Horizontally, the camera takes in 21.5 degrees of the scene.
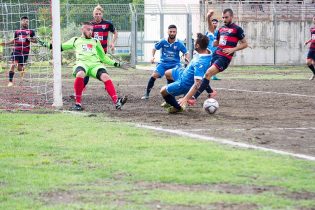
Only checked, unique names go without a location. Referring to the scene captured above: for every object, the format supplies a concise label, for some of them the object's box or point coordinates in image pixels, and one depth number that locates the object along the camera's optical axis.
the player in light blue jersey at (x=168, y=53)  18.61
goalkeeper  16.19
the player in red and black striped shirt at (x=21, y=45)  23.56
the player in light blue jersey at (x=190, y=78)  15.01
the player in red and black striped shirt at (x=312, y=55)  28.72
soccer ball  14.82
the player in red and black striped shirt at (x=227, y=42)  16.52
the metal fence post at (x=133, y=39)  40.03
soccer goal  16.28
